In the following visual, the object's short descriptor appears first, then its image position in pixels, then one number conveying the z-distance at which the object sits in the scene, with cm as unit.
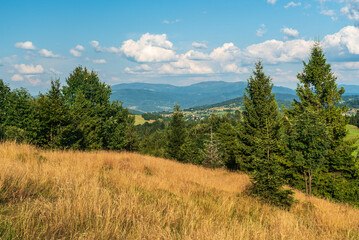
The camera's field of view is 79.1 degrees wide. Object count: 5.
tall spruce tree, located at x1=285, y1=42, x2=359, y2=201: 2169
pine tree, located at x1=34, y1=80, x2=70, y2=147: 1953
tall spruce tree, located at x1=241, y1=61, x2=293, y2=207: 2303
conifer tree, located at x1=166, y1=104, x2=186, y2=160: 3612
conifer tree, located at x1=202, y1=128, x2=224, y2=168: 3054
